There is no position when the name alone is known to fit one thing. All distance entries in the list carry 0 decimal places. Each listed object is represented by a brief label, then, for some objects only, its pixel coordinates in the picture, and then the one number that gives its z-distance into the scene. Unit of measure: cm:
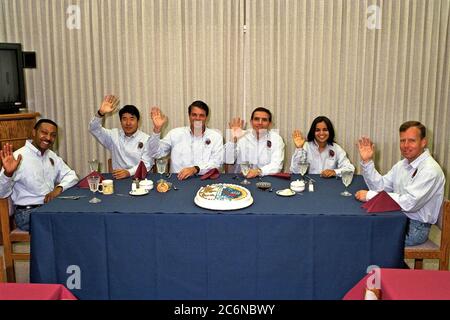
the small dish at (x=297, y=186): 260
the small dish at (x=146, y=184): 265
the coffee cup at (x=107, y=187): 254
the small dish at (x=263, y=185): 267
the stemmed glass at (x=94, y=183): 238
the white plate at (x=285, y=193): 251
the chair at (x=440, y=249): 231
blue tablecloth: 220
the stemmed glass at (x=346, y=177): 246
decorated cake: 225
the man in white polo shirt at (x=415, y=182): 236
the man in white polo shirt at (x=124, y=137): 364
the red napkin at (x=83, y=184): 272
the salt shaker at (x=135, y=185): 259
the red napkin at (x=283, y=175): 294
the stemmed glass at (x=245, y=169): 276
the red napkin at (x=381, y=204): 222
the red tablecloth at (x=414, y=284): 133
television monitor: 382
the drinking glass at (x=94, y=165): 270
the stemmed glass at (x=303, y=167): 268
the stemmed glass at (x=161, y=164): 277
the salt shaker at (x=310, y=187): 262
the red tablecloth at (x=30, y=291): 131
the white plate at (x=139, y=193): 252
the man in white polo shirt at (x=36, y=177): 283
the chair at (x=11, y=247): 257
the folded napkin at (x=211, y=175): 292
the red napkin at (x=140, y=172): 285
